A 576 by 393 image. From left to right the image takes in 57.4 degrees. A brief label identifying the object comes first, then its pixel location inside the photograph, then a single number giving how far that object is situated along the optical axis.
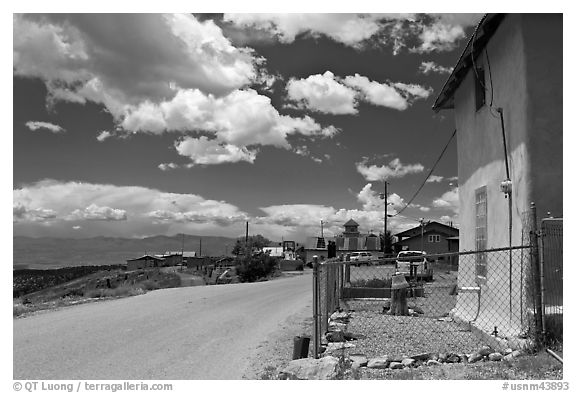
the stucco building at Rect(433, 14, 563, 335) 7.34
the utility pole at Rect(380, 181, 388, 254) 53.96
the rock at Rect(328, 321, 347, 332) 9.75
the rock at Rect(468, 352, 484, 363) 6.89
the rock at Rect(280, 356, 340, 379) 6.14
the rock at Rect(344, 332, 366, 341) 9.32
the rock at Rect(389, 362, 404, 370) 6.52
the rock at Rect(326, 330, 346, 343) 8.92
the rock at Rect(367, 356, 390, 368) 6.57
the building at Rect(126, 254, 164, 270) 88.50
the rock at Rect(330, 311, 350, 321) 11.34
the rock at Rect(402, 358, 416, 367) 6.64
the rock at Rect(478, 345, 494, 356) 7.12
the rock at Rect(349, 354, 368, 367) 6.72
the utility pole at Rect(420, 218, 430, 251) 59.64
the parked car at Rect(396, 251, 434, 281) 22.37
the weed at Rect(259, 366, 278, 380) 6.91
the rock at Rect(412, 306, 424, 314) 12.85
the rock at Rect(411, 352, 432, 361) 6.90
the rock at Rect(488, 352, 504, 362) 6.77
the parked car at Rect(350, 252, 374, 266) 47.18
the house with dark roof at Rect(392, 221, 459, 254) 63.88
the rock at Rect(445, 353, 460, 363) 6.86
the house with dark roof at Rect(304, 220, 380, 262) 69.81
